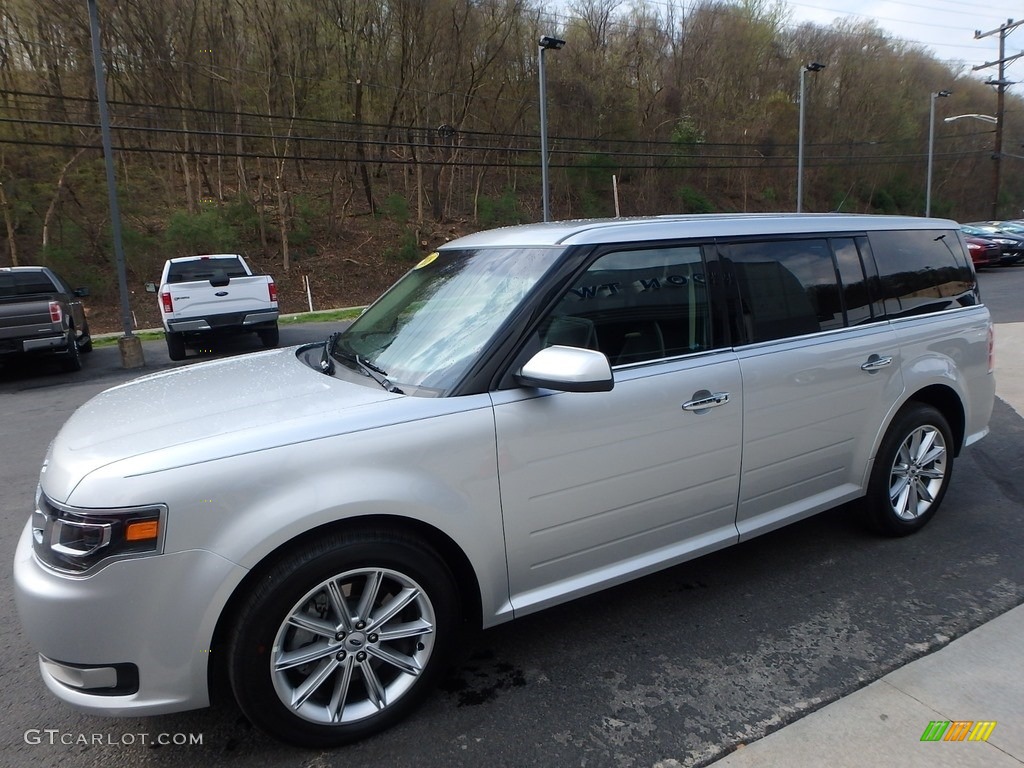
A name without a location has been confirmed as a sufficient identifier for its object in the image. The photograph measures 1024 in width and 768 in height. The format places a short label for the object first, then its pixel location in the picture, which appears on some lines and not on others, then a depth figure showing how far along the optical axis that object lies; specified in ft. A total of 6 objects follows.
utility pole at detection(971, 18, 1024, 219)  124.77
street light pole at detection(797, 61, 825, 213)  81.18
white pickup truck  39.99
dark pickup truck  34.17
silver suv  7.04
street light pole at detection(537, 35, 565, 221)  58.90
